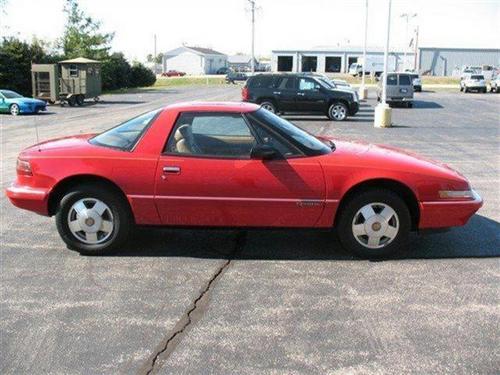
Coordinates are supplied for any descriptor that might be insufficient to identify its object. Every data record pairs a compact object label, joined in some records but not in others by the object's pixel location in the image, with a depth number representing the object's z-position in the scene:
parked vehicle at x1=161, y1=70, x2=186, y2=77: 101.10
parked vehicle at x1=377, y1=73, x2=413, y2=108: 31.09
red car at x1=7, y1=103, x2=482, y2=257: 5.36
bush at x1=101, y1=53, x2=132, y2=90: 55.78
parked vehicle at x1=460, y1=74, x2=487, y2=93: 50.65
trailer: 32.50
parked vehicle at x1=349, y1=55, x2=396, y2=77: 82.14
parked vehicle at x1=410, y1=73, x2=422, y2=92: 49.28
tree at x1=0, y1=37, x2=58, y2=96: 39.31
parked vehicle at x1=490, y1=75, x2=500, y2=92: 51.28
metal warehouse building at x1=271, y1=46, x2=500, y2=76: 87.88
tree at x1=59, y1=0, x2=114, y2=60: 57.53
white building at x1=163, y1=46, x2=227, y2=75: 120.00
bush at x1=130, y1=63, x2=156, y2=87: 62.09
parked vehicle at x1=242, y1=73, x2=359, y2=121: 22.50
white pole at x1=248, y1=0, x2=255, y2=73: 56.97
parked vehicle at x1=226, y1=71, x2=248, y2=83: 73.00
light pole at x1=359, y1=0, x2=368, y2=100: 36.79
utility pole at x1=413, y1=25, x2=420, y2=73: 85.61
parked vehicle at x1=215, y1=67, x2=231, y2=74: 113.38
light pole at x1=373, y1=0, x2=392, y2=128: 20.03
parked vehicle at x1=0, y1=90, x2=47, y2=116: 26.41
